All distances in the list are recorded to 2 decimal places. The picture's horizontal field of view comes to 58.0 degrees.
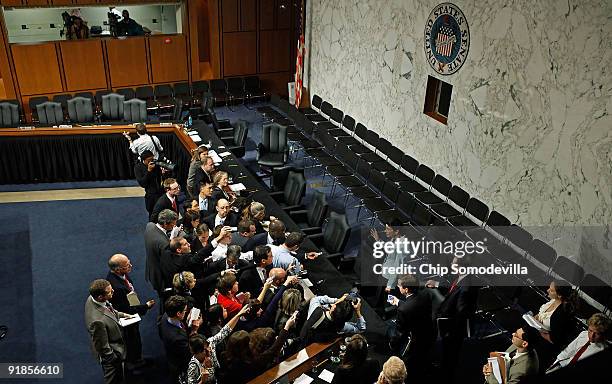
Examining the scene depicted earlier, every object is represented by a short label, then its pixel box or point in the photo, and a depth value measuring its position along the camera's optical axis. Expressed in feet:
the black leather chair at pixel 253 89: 48.52
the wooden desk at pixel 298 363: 16.11
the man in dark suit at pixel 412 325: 18.12
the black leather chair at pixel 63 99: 42.01
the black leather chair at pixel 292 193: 28.22
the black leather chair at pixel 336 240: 23.24
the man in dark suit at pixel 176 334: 16.34
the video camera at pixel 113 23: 44.53
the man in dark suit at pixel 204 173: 27.30
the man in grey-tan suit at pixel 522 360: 16.40
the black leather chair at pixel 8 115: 38.09
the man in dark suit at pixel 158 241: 21.12
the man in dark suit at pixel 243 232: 21.35
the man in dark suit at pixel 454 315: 20.11
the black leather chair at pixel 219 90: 47.39
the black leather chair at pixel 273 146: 34.37
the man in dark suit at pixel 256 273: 19.22
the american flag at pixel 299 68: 45.83
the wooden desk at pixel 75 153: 33.99
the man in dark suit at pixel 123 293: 18.25
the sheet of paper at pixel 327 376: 16.70
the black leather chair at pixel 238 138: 34.91
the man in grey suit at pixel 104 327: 16.90
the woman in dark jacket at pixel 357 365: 15.17
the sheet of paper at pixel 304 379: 16.55
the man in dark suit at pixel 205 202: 24.89
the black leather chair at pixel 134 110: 39.73
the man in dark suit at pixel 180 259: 19.81
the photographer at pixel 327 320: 17.37
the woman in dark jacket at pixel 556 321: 19.47
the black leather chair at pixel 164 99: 45.44
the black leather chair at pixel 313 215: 25.89
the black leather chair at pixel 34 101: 41.63
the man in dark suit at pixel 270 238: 20.85
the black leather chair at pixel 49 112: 38.96
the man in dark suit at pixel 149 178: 27.78
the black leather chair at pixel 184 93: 46.50
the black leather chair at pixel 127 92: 44.04
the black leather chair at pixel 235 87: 47.88
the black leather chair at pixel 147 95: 44.39
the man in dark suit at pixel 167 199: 24.52
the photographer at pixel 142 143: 31.18
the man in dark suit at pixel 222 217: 23.01
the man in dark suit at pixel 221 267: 19.43
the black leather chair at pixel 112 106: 40.19
